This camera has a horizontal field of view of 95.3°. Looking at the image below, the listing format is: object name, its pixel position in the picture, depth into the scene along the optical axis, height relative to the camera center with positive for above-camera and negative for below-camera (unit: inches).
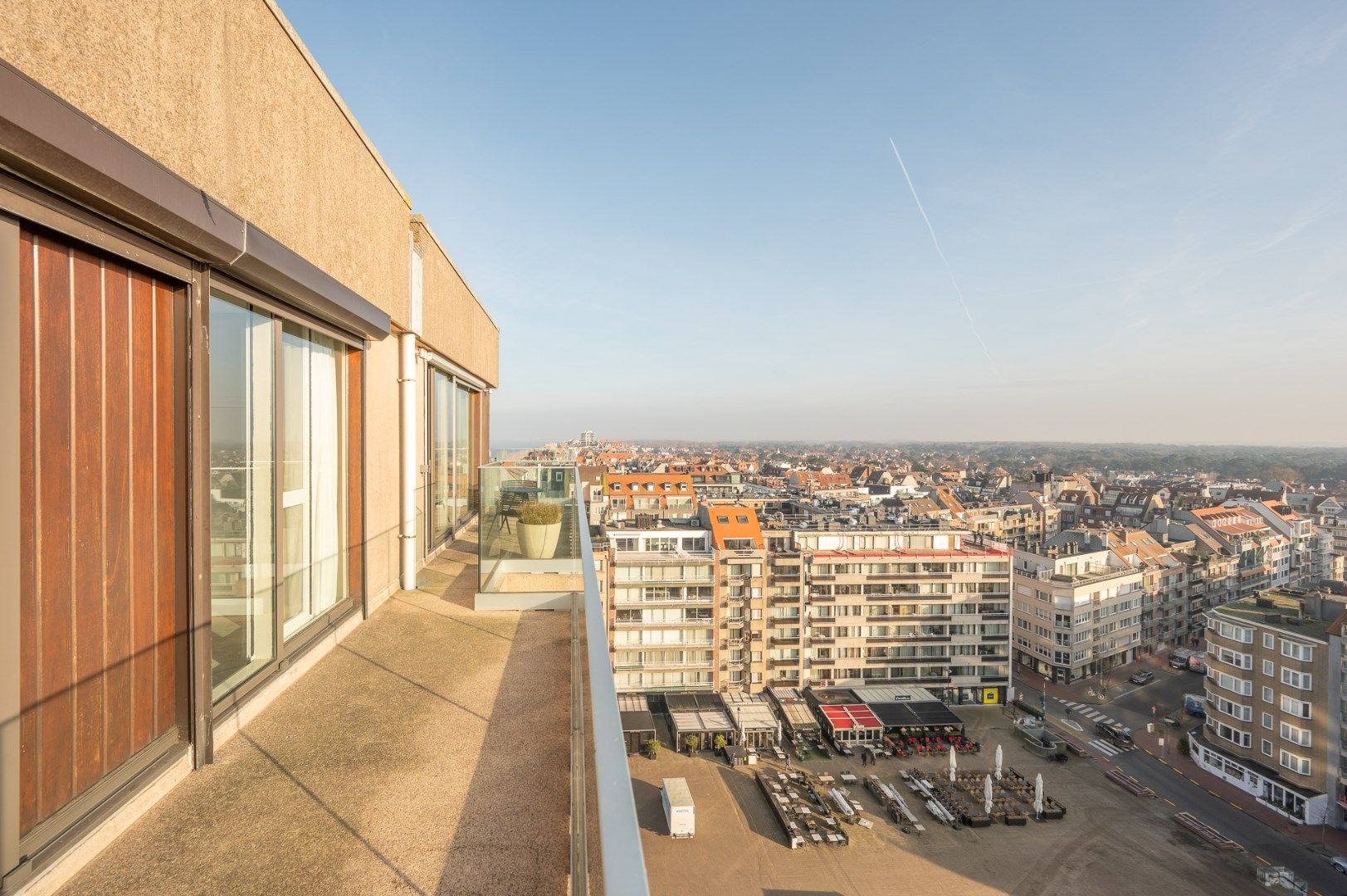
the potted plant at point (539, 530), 255.6 -37.9
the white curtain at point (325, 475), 189.6 -11.5
